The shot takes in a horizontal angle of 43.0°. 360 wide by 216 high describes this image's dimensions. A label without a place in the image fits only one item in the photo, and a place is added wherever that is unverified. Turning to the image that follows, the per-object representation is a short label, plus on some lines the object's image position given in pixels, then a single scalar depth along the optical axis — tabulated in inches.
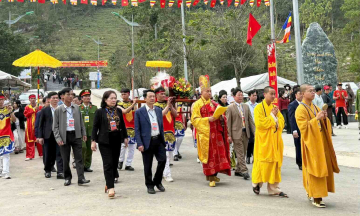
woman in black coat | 284.2
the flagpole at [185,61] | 1054.4
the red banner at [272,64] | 605.0
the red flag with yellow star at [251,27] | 712.4
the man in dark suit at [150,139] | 293.6
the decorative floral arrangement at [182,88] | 339.6
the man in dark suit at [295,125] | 363.5
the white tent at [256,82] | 1025.5
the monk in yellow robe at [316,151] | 240.7
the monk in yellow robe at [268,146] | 276.1
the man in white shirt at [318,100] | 461.1
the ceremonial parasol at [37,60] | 542.9
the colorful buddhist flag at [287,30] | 676.7
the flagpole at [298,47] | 593.0
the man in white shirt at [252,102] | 387.9
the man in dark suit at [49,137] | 374.3
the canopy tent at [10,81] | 794.9
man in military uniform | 392.8
